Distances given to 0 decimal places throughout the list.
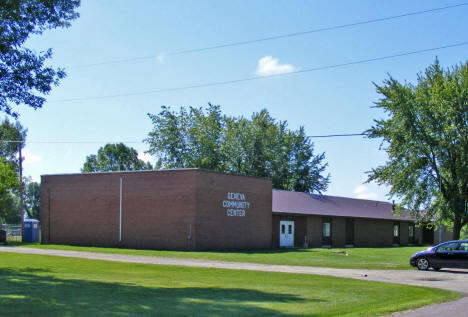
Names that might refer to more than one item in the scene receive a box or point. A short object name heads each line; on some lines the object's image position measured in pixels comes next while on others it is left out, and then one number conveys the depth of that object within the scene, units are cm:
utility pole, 4784
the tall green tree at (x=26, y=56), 1873
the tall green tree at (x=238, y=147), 7000
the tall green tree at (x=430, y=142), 3172
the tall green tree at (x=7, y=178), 4391
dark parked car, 2419
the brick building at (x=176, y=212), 3712
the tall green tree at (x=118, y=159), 9775
